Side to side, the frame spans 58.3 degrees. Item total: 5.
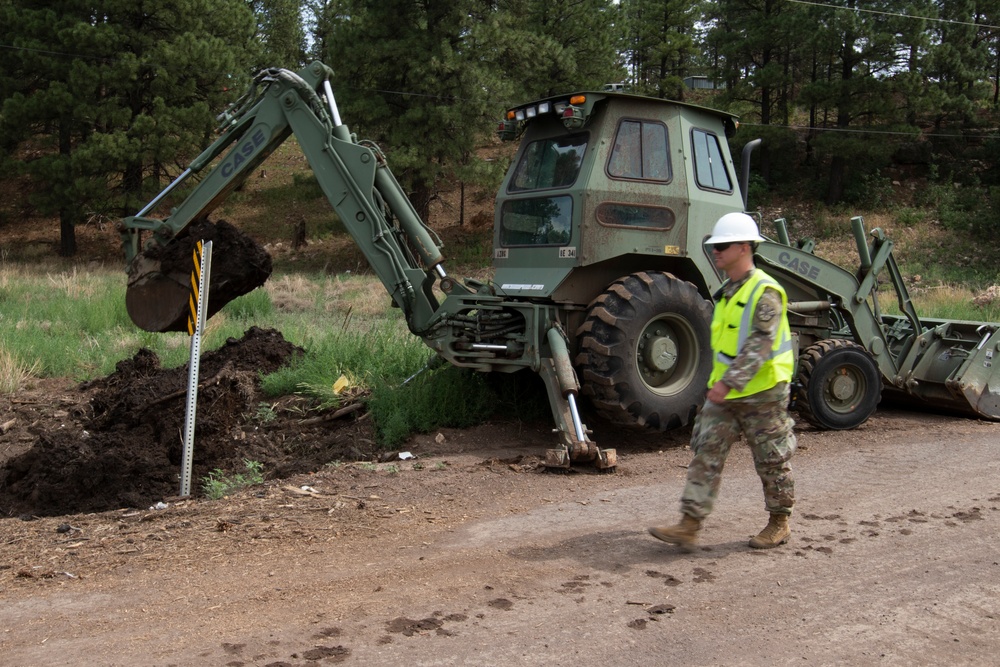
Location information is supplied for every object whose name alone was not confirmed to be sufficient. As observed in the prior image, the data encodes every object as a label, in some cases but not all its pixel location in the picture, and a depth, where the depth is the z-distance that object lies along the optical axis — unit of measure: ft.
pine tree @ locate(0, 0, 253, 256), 79.92
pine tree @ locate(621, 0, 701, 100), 121.80
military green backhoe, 24.72
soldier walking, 16.53
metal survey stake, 22.89
